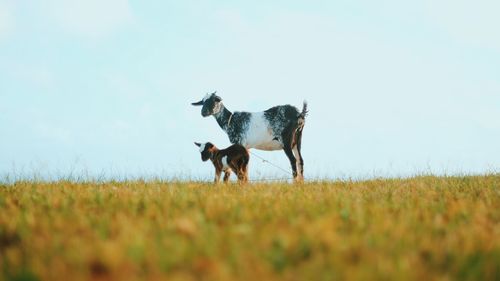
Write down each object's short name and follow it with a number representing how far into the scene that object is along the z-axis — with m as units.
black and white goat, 14.24
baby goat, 11.28
